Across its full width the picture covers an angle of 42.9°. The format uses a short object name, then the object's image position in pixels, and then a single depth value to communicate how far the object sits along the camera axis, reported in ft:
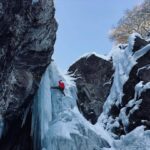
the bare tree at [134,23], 45.71
